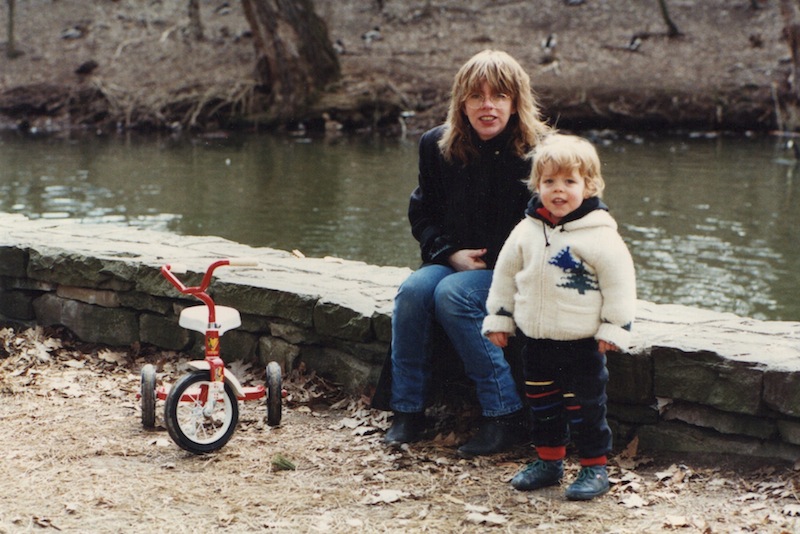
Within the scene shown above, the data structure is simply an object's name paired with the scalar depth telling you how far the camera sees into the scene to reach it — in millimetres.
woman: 4457
